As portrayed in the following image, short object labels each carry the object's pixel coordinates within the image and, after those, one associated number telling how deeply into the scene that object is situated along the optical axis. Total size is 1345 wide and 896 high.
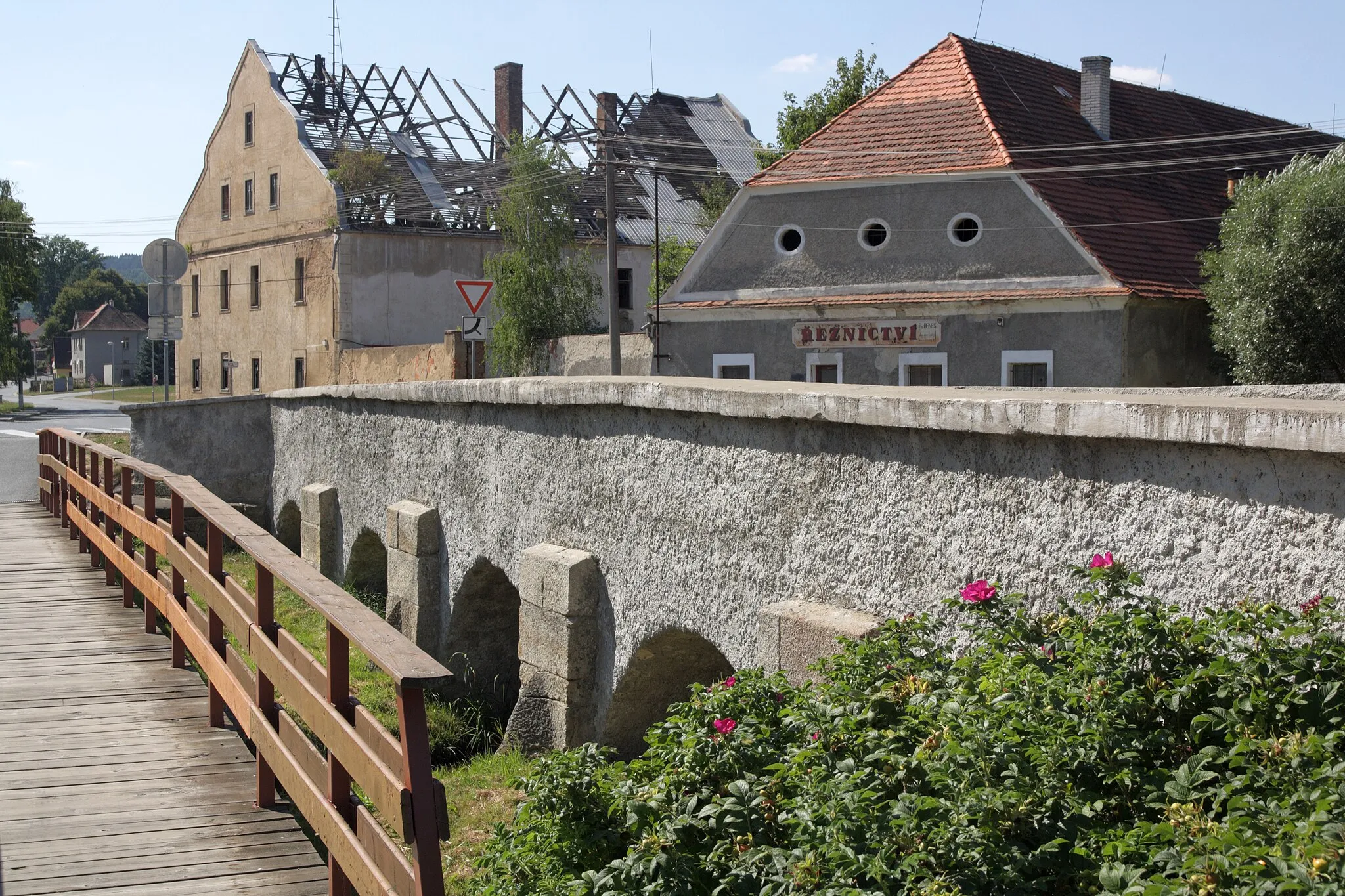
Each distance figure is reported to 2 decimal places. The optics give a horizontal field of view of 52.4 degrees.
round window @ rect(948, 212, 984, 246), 19.08
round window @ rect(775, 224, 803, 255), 20.81
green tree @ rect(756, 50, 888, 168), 27.84
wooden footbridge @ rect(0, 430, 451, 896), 3.71
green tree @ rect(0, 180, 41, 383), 45.28
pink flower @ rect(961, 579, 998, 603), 3.74
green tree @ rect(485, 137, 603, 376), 30.38
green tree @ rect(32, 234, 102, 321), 118.06
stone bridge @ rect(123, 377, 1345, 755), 3.80
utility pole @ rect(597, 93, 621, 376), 21.62
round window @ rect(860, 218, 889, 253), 19.91
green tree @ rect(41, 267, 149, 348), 98.12
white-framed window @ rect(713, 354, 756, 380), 21.31
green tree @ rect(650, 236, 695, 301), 31.14
